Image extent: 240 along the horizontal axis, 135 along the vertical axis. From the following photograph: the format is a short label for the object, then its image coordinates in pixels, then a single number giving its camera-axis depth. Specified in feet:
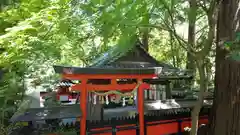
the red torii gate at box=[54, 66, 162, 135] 20.26
